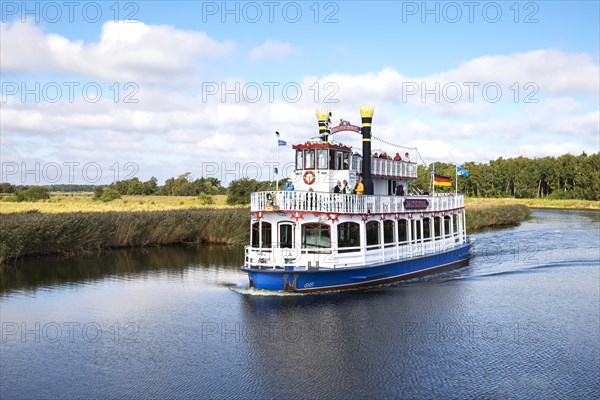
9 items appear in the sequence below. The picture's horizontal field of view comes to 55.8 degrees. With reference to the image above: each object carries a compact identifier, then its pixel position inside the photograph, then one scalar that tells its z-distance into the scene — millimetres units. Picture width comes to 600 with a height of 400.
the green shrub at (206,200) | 65250
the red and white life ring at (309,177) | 24141
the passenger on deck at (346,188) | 22933
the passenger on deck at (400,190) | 27672
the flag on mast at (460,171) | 32566
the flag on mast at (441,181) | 29688
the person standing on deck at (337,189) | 23436
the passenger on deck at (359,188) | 23264
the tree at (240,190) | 63062
